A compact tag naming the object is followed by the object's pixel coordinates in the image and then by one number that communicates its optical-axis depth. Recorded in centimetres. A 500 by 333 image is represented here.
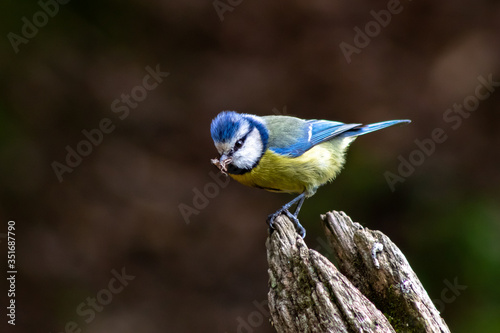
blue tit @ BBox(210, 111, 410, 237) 676
